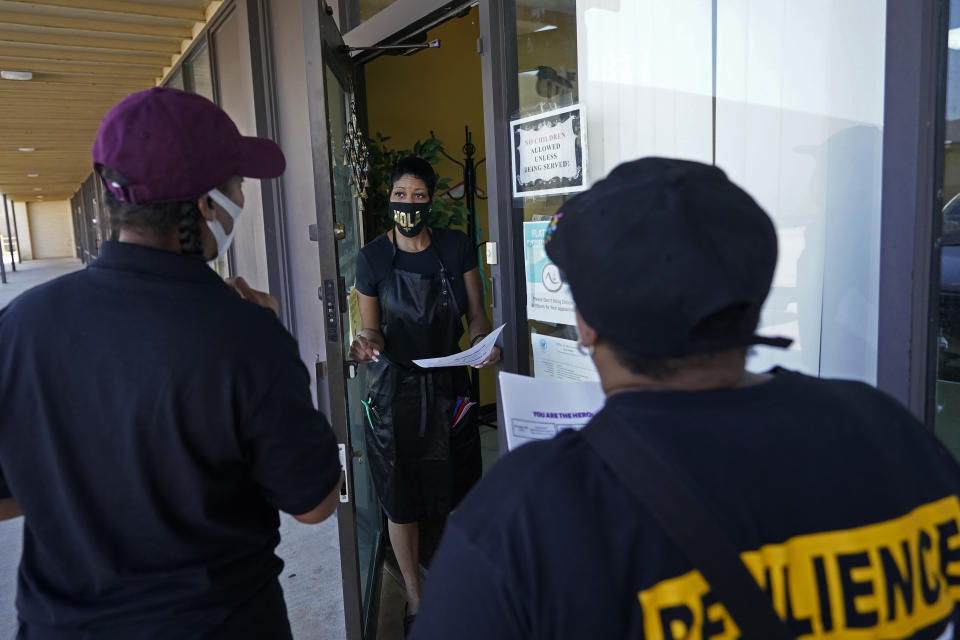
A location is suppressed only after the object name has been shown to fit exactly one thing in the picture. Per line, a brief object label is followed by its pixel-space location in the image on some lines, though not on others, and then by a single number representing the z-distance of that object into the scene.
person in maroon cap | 1.03
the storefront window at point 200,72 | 5.36
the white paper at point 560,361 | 2.09
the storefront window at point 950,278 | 1.19
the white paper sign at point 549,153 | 2.02
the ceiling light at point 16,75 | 5.88
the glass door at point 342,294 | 2.04
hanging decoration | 2.99
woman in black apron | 2.65
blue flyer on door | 2.15
